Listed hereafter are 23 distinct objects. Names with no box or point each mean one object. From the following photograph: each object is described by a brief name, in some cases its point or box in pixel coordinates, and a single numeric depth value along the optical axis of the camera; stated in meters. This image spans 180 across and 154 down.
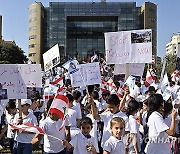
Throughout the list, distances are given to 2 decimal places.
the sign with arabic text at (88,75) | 4.50
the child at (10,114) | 3.98
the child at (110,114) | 2.85
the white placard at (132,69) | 5.57
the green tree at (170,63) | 21.44
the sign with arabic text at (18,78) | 3.36
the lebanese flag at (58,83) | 5.27
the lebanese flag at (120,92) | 4.63
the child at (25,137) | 3.39
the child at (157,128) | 2.53
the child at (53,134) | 2.80
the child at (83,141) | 2.59
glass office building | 46.57
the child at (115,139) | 2.40
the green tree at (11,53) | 27.81
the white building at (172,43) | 63.42
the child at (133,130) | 3.09
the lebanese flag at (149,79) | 5.98
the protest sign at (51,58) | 4.82
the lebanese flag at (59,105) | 2.74
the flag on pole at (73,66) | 4.65
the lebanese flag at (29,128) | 2.75
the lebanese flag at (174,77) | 5.63
